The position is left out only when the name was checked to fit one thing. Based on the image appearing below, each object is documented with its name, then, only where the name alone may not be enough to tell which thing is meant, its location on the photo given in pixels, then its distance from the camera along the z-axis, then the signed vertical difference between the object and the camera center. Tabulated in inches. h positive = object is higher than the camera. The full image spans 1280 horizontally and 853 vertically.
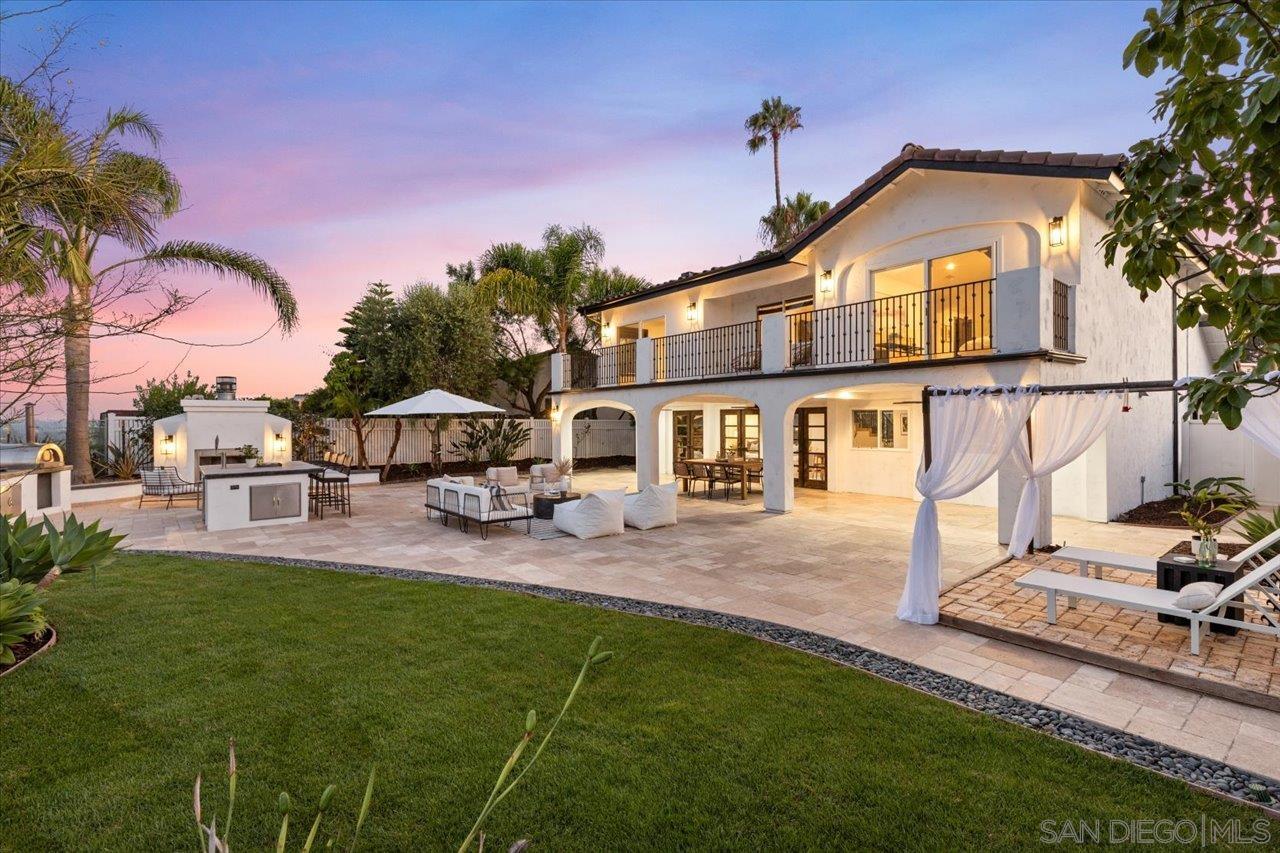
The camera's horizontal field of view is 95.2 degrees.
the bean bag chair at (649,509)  412.8 -57.9
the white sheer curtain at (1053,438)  274.2 -6.8
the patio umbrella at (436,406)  499.8 +19.4
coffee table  434.3 -57.8
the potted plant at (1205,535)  218.7 -42.9
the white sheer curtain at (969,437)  252.2 -5.1
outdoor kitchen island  412.5 -48.4
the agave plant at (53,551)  191.3 -39.8
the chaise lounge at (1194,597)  183.9 -60.5
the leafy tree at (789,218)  980.6 +359.1
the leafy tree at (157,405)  647.8 +28.5
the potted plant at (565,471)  520.7 -45.8
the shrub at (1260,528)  266.8 -50.5
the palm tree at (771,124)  1007.0 +525.9
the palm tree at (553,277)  831.7 +224.3
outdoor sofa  392.5 -54.7
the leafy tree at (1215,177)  69.5 +33.3
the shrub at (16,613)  167.0 -53.9
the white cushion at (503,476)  571.5 -47.3
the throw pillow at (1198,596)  190.9 -56.7
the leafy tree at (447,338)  753.6 +119.4
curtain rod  213.6 +14.8
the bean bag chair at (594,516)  383.6 -58.8
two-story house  375.6 +73.8
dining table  555.5 -38.3
